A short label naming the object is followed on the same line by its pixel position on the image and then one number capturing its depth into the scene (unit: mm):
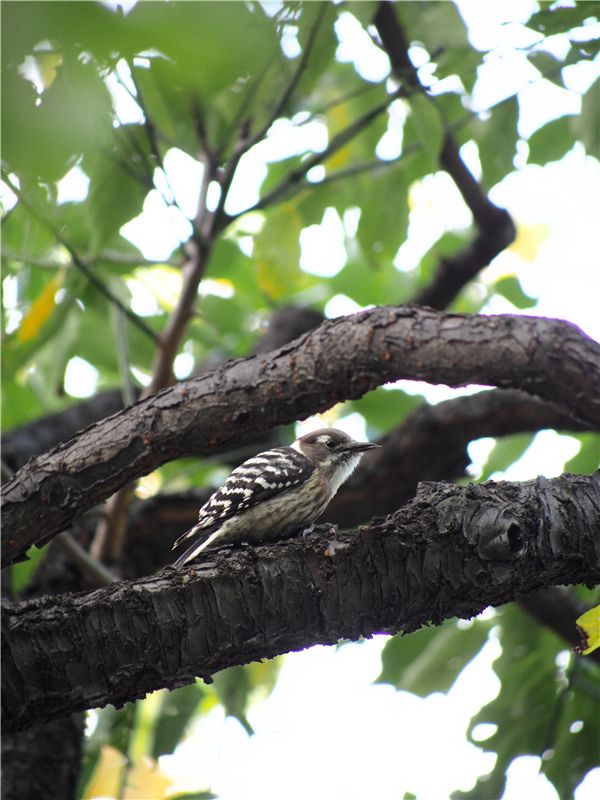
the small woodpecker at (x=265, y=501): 8023
